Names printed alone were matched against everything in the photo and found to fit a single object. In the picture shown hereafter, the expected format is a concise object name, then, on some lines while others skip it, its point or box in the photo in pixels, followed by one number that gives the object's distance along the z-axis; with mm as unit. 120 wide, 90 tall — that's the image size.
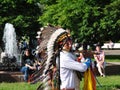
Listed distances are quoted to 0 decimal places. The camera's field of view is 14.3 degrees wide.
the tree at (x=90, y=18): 27328
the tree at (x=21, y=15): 37562
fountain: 19984
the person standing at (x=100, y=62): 19641
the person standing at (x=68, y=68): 7078
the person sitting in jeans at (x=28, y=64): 17250
